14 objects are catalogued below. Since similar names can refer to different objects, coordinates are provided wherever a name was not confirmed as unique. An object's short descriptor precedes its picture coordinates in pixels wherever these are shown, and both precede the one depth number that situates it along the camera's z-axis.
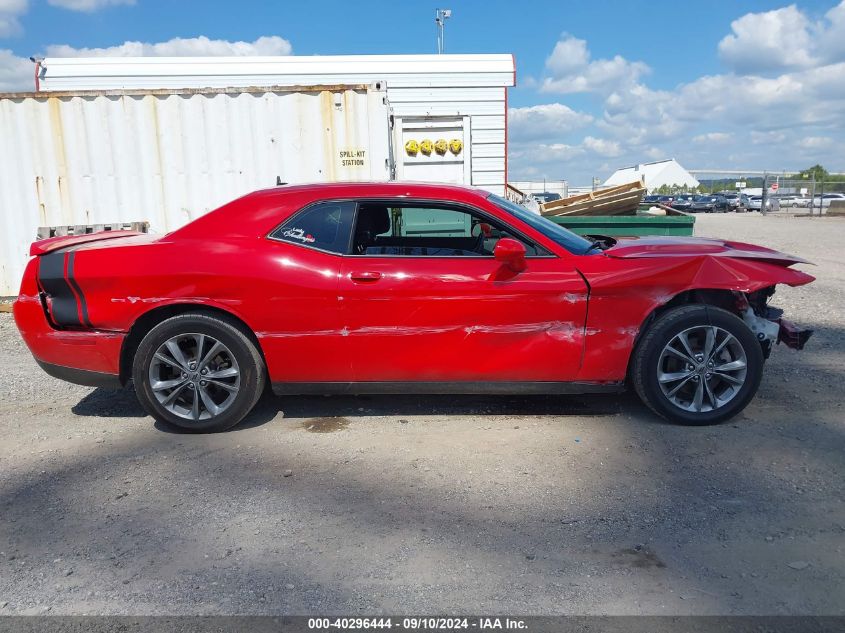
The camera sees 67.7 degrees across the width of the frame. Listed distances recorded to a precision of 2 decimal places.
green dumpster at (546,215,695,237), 8.15
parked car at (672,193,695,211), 48.96
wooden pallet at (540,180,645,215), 9.55
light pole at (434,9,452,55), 23.22
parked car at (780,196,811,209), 42.23
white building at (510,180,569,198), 40.08
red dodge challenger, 3.99
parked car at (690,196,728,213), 49.84
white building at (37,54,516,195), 10.39
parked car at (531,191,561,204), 38.89
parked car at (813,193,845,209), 39.69
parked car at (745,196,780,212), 48.16
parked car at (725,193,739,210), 49.94
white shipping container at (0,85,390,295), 8.48
